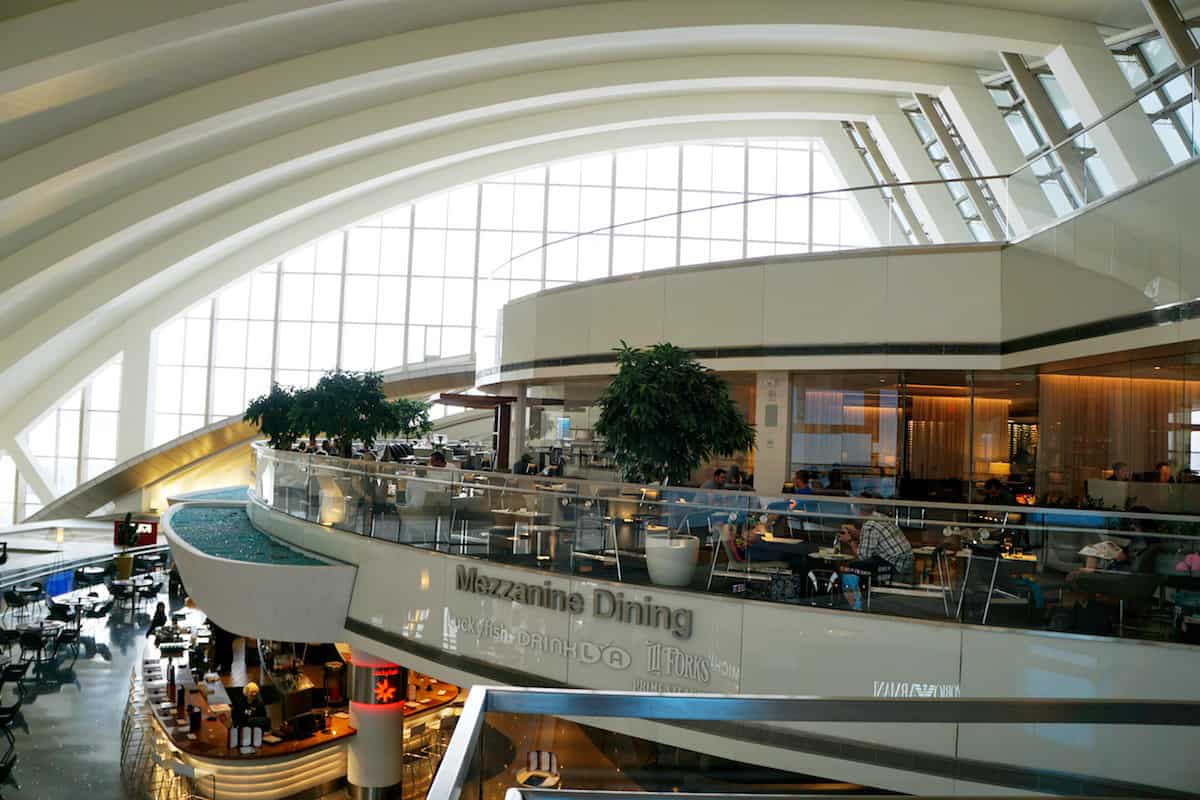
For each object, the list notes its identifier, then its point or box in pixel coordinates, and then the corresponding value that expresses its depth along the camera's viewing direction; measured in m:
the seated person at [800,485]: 13.92
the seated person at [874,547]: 7.83
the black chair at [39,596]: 24.36
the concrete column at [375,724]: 14.79
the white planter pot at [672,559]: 8.88
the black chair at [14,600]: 23.59
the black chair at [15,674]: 19.11
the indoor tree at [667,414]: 10.74
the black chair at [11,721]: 17.21
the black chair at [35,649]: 20.75
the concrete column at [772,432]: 15.36
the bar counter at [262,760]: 16.36
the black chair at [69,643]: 22.70
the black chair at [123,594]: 26.45
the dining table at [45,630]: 21.12
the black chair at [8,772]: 15.19
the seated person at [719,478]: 12.95
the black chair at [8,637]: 21.34
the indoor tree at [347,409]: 17.84
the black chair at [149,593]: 28.06
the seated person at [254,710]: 17.86
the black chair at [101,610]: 24.51
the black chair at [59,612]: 22.72
